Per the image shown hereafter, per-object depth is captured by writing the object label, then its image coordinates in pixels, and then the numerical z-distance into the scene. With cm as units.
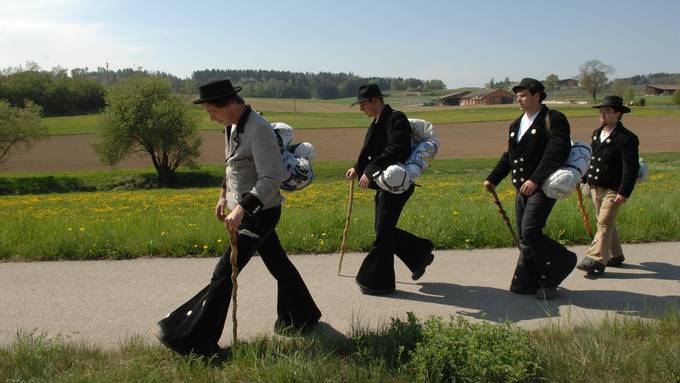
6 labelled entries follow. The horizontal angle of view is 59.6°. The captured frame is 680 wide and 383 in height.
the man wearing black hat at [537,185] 523
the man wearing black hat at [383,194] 545
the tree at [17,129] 4575
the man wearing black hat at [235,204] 387
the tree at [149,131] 4528
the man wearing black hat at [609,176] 605
